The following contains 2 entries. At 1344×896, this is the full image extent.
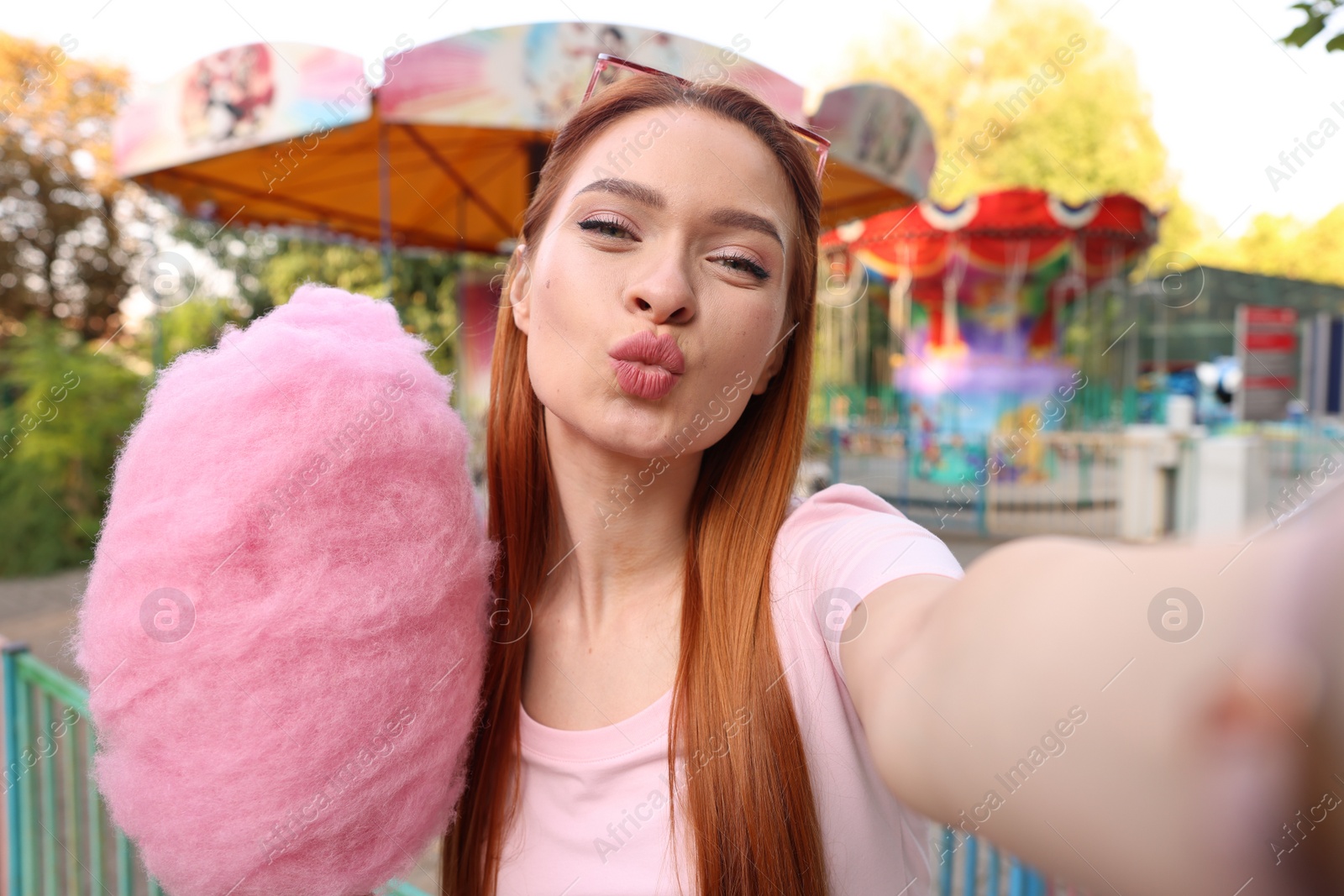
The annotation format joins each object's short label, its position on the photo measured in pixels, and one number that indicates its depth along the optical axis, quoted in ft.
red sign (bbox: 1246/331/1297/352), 25.67
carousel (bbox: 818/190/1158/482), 33.19
